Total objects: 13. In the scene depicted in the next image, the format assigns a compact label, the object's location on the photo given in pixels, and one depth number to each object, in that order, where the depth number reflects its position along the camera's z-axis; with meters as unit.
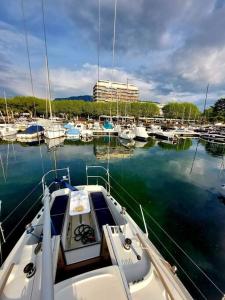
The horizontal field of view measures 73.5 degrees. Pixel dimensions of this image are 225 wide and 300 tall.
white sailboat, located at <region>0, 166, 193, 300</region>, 2.23
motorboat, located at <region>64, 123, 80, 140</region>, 35.78
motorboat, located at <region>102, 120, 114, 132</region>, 41.69
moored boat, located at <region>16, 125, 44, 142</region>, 32.41
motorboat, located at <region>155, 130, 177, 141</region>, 38.13
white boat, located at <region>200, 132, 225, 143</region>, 41.46
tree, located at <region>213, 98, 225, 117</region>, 66.74
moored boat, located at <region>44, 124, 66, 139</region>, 32.51
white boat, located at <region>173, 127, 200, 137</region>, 46.61
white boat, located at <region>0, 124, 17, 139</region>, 33.94
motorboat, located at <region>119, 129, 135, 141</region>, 34.58
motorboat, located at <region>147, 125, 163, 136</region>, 43.15
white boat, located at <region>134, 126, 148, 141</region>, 36.09
